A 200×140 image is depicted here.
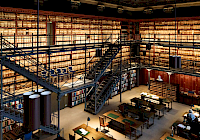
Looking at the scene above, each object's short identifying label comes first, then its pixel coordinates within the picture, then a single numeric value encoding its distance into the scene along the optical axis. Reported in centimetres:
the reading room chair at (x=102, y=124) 700
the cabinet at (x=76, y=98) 976
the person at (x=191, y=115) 712
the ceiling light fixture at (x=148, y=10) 1263
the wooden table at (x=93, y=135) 568
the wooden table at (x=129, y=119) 656
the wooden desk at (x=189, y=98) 991
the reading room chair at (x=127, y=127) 636
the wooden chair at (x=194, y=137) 588
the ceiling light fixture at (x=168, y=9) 1160
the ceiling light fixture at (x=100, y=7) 1085
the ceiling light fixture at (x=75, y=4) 949
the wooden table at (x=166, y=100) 928
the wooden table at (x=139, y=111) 764
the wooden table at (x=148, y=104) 844
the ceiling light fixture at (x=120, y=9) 1228
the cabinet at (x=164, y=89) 1085
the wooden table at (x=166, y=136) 558
